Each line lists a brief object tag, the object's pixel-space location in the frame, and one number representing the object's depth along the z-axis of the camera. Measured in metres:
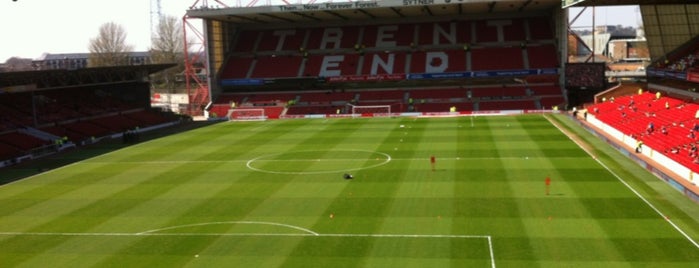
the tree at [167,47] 113.00
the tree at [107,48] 108.44
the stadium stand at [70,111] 44.88
